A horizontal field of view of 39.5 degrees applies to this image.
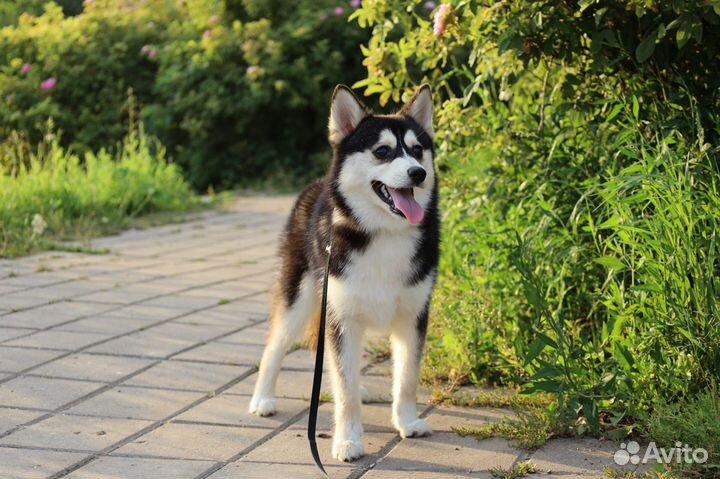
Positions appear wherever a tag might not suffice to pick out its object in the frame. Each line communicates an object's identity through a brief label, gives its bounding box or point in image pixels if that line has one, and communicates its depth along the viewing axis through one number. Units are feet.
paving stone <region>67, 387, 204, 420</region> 14.69
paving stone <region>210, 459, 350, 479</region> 12.40
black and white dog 13.69
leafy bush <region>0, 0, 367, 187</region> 43.60
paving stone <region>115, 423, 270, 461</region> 13.15
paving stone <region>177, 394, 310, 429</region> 14.62
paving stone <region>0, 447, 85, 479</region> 12.13
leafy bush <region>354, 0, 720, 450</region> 13.33
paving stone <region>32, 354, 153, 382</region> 16.40
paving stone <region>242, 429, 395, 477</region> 13.07
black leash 12.42
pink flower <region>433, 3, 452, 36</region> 16.31
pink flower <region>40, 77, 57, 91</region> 44.09
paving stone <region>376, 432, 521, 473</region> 12.77
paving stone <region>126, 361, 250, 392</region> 16.16
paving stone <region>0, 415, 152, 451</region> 13.26
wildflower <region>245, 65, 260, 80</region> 42.88
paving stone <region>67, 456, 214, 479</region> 12.25
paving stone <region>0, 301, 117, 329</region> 19.62
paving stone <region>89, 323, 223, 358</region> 17.94
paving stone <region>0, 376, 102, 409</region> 14.96
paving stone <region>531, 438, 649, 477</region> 12.39
